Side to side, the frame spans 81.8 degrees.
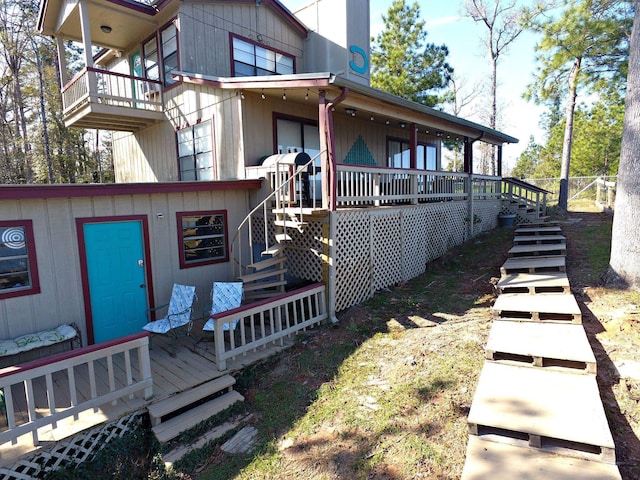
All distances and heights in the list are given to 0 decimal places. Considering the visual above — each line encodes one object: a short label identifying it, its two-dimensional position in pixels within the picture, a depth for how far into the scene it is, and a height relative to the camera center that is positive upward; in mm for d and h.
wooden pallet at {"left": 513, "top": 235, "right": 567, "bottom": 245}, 8852 -1072
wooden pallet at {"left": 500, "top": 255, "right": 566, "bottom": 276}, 7115 -1386
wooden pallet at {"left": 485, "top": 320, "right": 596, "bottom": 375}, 3846 -1702
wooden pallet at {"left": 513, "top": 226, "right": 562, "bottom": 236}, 9617 -950
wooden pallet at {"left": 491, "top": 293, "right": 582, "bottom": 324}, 5027 -1617
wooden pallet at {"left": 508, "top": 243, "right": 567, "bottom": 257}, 8148 -1225
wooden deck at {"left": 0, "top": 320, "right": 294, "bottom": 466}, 3861 -2280
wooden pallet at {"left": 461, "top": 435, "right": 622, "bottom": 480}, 2611 -1994
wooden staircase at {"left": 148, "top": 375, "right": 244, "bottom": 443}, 4215 -2485
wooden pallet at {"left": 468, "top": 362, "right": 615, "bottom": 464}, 2834 -1849
